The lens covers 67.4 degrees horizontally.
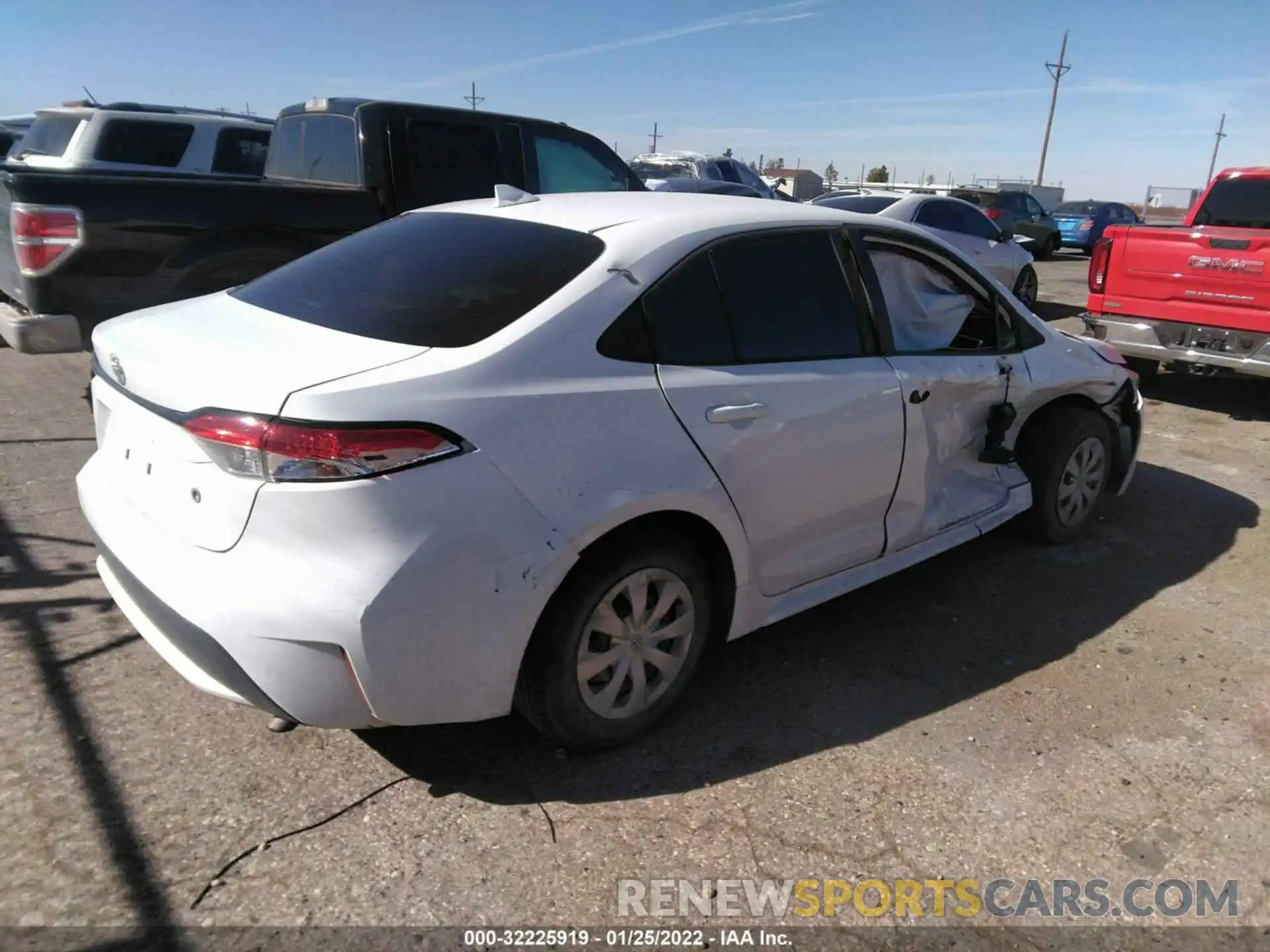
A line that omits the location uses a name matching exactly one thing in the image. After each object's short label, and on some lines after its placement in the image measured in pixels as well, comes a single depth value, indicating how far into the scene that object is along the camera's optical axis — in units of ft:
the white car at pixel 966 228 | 36.04
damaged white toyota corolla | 7.55
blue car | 81.82
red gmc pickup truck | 22.72
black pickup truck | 15.90
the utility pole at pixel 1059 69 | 164.55
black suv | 66.13
